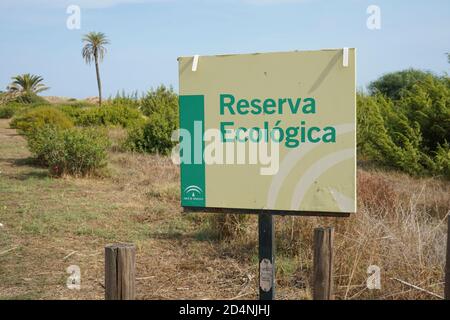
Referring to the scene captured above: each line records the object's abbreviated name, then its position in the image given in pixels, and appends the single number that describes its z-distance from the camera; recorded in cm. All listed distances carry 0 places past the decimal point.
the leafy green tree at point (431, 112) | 1243
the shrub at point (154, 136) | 1424
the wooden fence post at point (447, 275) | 314
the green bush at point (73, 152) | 1024
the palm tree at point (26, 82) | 5126
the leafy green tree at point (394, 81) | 3141
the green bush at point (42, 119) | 1616
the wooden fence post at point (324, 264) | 298
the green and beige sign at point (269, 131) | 319
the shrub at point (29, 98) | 4353
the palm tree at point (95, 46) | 4106
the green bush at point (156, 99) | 2103
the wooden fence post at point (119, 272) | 292
